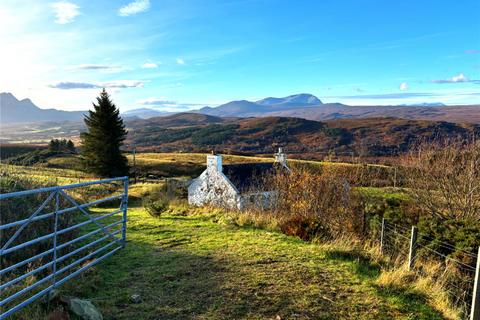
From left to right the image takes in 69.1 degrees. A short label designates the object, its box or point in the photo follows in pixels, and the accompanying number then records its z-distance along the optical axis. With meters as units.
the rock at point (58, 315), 4.88
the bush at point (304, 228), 11.08
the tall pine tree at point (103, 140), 48.84
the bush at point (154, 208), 15.80
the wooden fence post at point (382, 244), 10.57
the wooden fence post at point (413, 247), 8.52
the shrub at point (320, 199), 14.12
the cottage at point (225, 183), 22.90
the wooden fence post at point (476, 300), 5.24
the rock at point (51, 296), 5.57
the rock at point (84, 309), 5.18
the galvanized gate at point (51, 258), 5.43
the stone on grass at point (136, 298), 6.14
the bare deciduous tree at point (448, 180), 13.92
